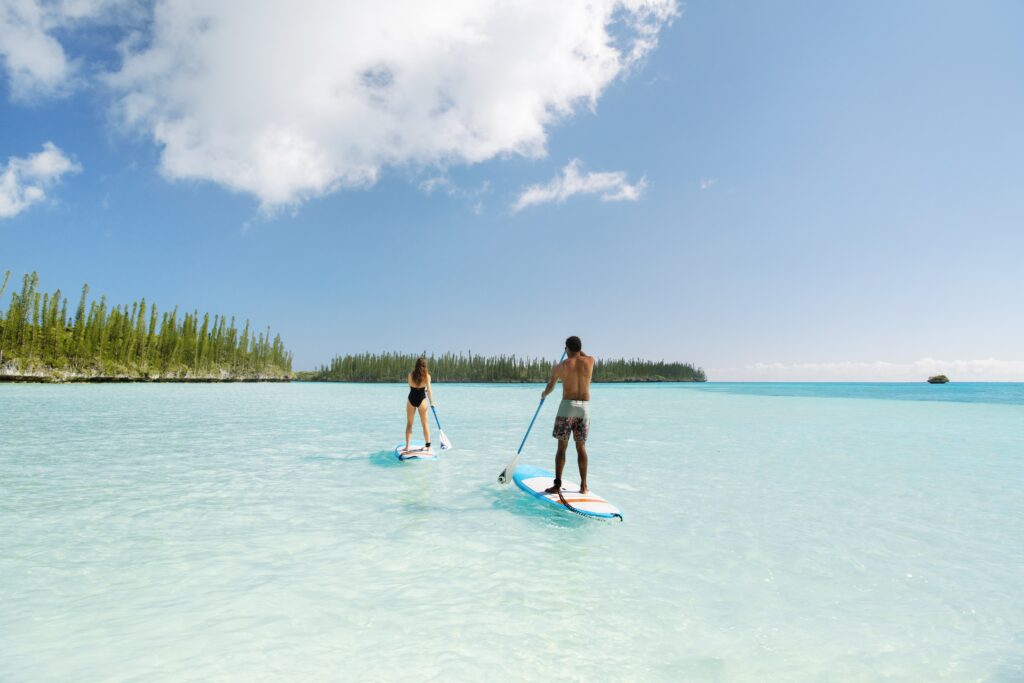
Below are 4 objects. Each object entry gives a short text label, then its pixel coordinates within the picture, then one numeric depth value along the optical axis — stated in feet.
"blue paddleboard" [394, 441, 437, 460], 48.03
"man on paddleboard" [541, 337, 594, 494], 29.86
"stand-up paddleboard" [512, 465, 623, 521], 28.94
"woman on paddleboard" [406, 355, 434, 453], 44.06
